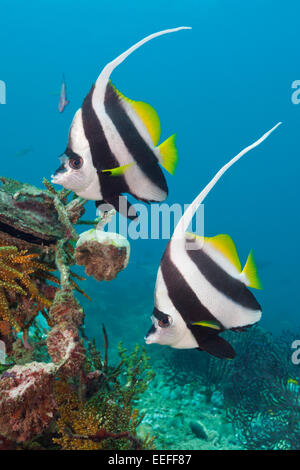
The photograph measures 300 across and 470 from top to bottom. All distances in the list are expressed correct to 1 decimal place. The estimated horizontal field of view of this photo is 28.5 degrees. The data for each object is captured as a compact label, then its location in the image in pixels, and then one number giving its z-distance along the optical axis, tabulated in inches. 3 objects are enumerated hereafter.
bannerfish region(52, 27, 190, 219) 26.9
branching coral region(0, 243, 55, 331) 41.6
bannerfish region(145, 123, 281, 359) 26.9
